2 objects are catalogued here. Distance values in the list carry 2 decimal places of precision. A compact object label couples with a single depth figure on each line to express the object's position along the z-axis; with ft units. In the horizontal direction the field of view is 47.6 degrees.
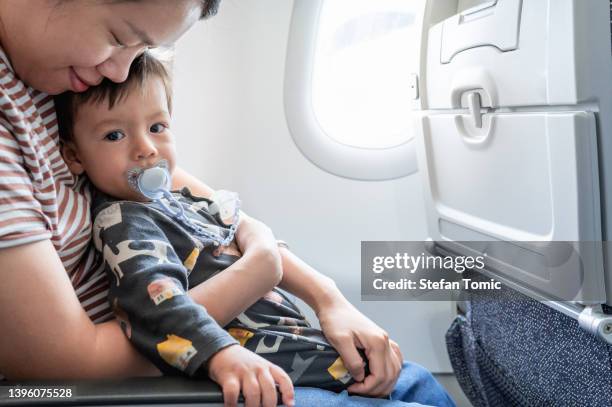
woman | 2.75
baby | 3.01
